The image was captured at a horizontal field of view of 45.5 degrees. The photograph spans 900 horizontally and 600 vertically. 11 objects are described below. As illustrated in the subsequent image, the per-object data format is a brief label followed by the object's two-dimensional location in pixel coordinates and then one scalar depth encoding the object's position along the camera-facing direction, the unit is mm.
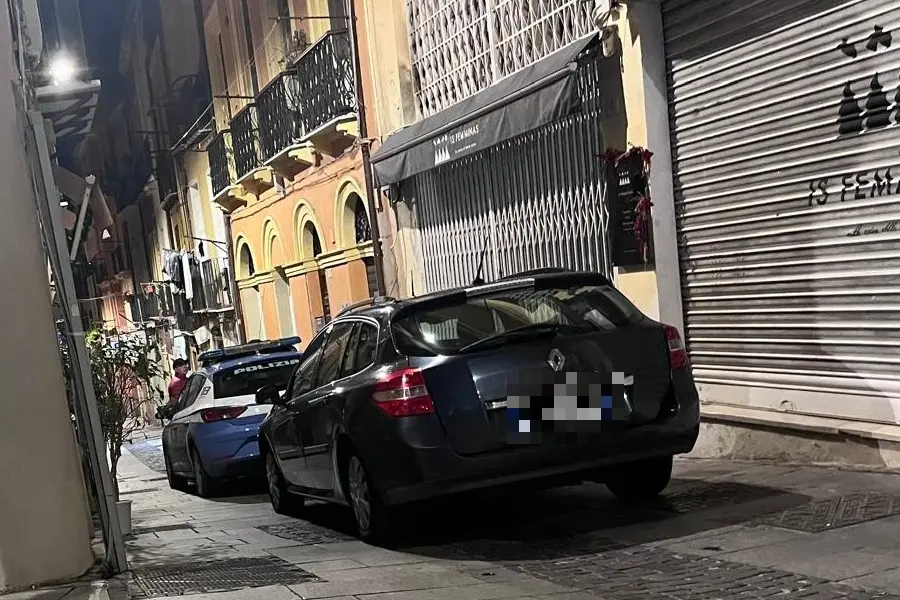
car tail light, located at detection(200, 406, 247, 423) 12148
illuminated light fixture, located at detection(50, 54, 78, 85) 11148
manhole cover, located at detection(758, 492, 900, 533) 6000
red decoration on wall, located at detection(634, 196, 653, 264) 9773
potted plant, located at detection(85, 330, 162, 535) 9711
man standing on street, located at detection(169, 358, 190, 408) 19478
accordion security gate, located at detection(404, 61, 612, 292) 11055
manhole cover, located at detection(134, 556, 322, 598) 6035
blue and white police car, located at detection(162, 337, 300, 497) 12109
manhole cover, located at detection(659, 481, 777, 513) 7023
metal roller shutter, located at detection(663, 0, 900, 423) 7371
